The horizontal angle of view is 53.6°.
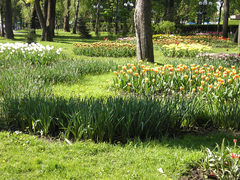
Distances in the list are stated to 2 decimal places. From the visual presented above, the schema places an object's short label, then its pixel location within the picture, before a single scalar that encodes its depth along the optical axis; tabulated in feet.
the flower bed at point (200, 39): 49.75
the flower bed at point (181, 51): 36.14
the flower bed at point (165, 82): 17.74
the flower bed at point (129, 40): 52.66
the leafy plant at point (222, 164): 7.62
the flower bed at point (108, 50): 37.35
